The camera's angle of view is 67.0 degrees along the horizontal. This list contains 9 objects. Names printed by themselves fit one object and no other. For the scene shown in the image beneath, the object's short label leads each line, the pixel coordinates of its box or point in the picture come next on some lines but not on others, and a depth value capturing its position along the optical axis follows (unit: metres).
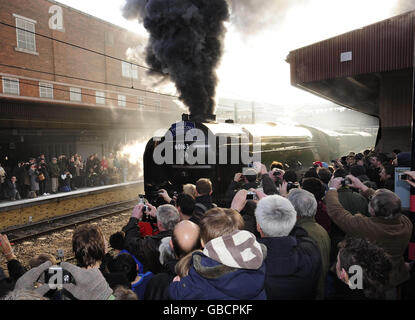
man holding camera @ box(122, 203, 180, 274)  2.89
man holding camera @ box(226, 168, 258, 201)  4.62
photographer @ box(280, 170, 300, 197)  4.07
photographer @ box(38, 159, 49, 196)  11.71
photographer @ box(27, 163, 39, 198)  11.30
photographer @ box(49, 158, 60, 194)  12.38
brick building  15.28
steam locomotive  7.51
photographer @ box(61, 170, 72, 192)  12.80
